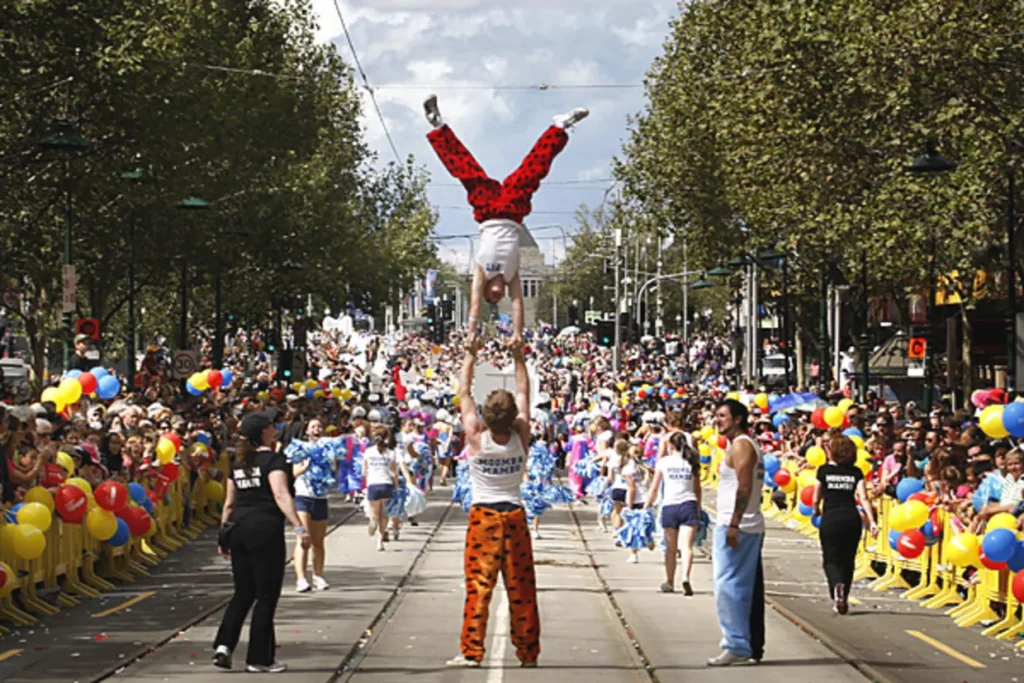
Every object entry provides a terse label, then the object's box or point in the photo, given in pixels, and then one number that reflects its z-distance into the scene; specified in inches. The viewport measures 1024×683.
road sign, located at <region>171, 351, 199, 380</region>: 1860.2
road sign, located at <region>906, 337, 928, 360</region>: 1761.8
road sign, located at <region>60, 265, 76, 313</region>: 1435.8
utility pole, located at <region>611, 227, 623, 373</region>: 2892.7
